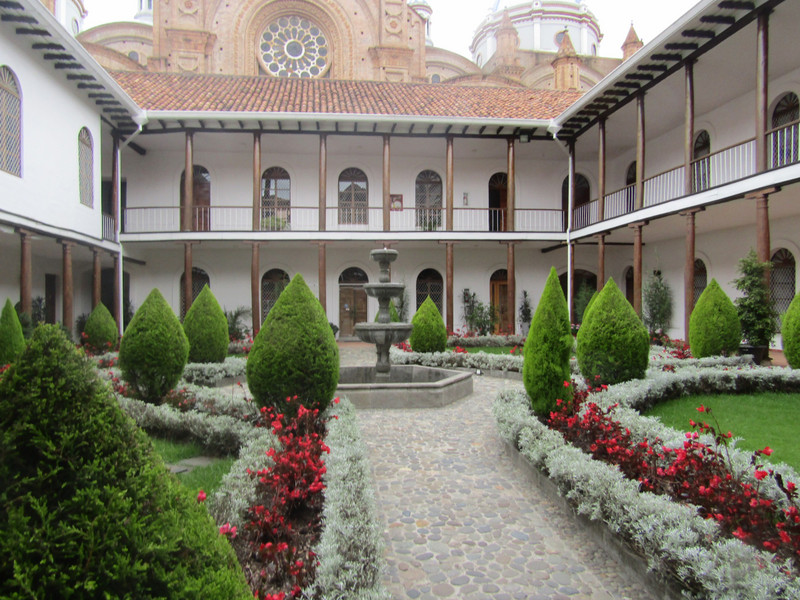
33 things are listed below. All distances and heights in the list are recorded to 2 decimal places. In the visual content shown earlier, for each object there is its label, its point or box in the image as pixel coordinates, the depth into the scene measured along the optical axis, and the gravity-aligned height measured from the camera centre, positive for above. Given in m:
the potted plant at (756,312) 9.76 -0.25
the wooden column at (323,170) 15.52 +3.83
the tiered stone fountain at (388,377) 7.62 -1.30
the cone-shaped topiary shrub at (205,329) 9.94 -0.57
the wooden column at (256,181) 15.24 +3.43
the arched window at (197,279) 18.09 +0.71
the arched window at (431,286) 18.80 +0.47
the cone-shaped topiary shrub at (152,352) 6.70 -0.67
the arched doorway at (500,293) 19.03 +0.22
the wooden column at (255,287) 15.27 +0.37
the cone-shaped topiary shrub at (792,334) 8.19 -0.57
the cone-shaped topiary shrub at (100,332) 12.27 -0.75
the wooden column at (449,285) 15.90 +0.43
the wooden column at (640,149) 13.12 +3.75
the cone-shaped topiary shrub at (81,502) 1.30 -0.54
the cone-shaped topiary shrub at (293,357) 5.57 -0.62
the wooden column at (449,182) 15.80 +3.52
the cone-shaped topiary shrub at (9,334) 8.44 -0.56
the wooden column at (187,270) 15.24 +0.87
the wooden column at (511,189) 16.14 +3.39
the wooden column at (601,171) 14.70 +3.64
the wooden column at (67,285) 12.52 +0.36
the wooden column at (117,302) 15.15 -0.06
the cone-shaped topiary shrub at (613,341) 7.34 -0.59
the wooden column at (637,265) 13.45 +0.87
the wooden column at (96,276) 14.21 +0.65
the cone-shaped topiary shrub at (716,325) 9.62 -0.49
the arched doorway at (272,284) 18.28 +0.54
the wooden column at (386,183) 15.85 +3.51
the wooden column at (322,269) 15.48 +0.90
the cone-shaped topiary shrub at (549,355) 5.65 -0.61
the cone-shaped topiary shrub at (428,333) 11.73 -0.76
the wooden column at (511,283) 15.93 +0.49
